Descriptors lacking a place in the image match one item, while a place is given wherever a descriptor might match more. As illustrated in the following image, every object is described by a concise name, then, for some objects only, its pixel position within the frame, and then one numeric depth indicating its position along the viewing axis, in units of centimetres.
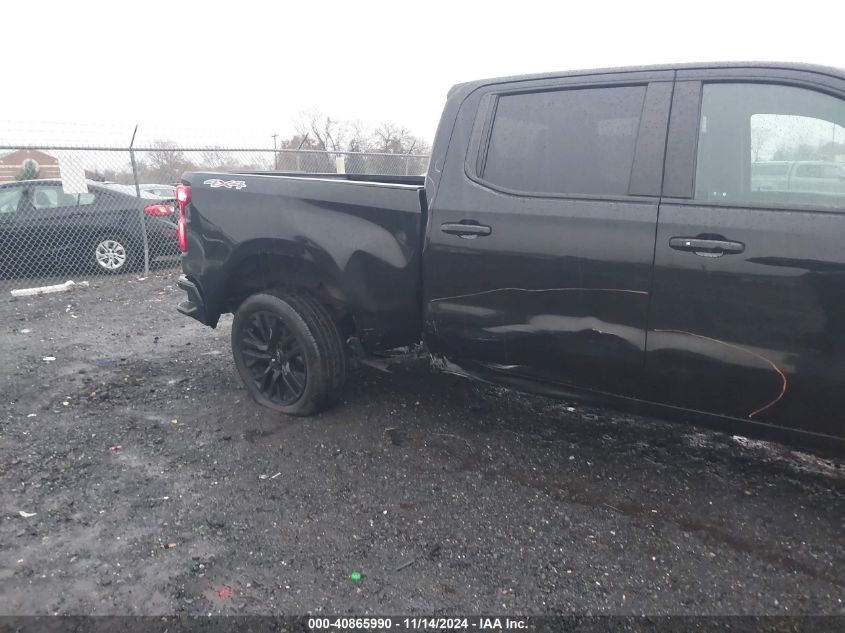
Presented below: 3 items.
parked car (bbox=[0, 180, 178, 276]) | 852
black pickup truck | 244
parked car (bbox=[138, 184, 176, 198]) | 1227
